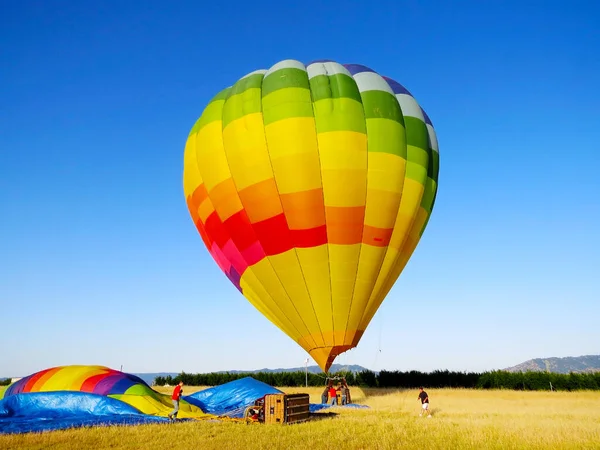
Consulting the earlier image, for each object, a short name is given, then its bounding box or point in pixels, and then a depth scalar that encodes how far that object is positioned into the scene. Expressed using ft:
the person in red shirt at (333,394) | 64.87
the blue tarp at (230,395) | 58.47
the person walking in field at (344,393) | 66.67
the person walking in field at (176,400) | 45.11
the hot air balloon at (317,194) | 50.57
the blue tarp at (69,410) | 42.65
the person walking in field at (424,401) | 55.89
